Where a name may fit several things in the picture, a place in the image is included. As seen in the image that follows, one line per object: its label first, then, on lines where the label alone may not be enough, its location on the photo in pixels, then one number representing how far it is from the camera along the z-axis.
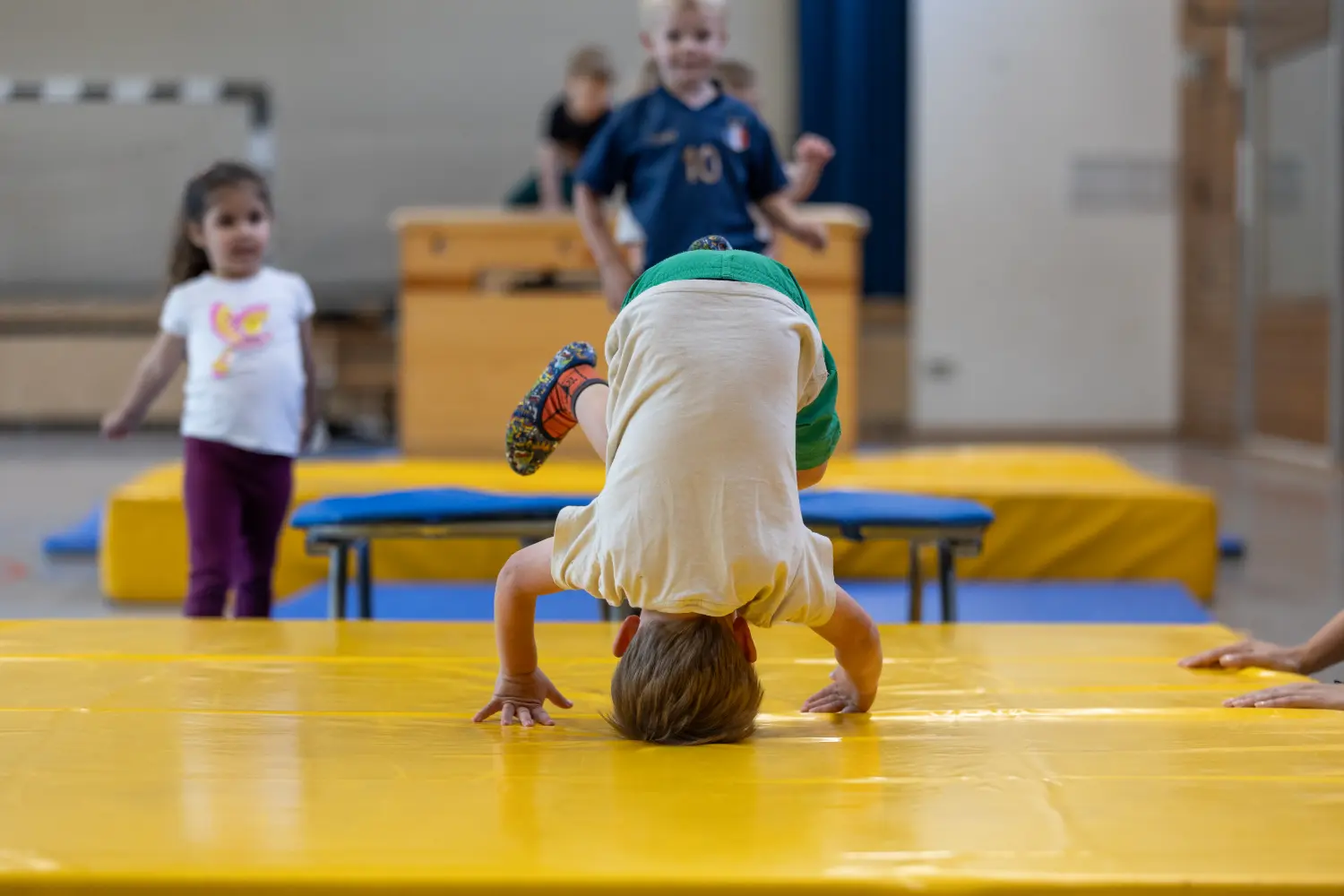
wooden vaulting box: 10.95
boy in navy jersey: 6.98
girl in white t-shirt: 5.95
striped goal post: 14.66
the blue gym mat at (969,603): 7.12
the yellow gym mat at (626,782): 2.51
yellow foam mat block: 8.03
